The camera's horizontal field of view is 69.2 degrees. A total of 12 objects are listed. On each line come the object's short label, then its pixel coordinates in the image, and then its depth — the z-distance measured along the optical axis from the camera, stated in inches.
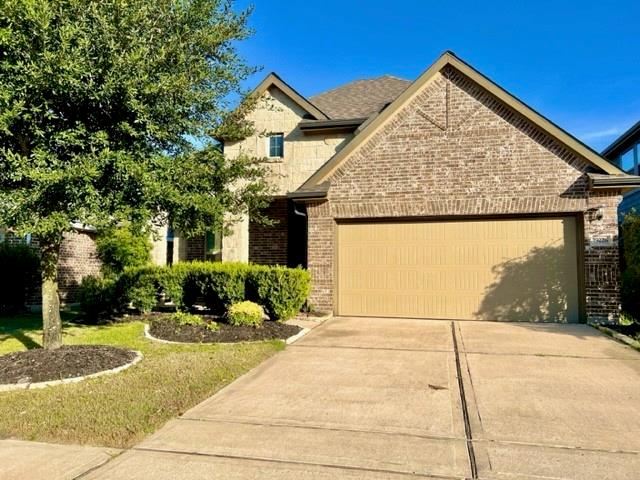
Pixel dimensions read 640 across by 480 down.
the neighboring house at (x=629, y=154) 741.3
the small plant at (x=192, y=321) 362.3
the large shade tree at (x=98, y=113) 217.5
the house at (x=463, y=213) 411.5
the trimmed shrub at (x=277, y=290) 395.2
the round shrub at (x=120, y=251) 573.0
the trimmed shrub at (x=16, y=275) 489.4
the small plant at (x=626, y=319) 403.9
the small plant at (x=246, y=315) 365.4
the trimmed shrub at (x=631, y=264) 378.0
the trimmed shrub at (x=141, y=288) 438.6
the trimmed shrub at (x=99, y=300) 450.9
